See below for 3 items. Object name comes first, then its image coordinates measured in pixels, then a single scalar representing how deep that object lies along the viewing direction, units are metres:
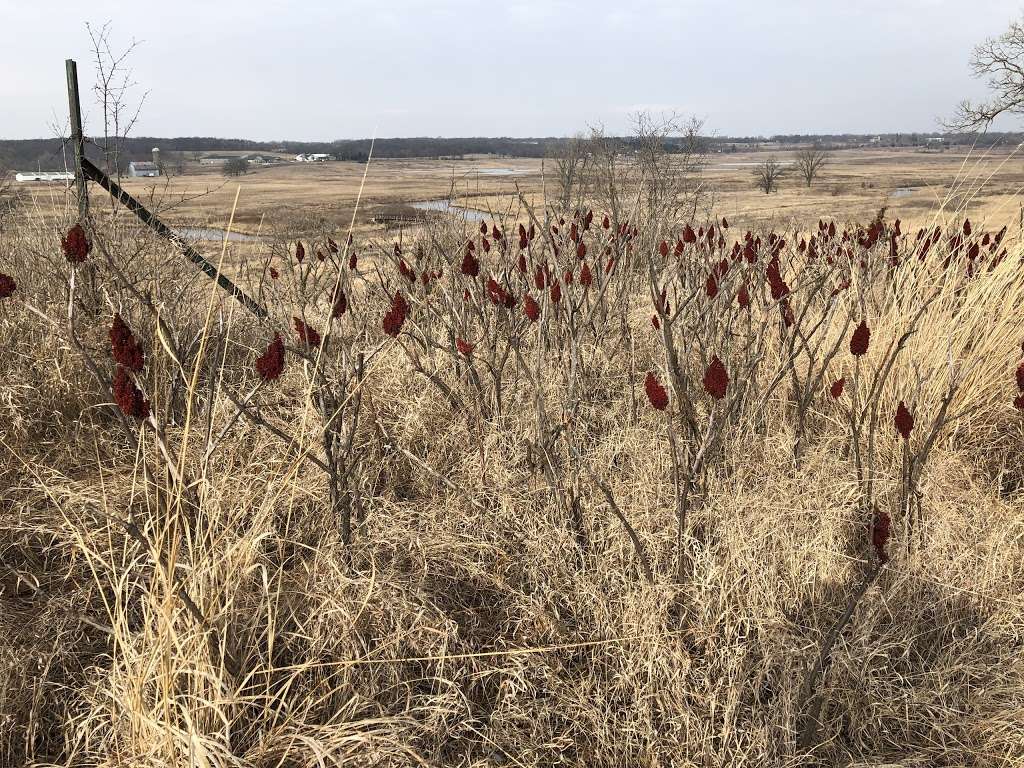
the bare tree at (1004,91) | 25.14
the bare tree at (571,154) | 17.12
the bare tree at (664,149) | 11.35
